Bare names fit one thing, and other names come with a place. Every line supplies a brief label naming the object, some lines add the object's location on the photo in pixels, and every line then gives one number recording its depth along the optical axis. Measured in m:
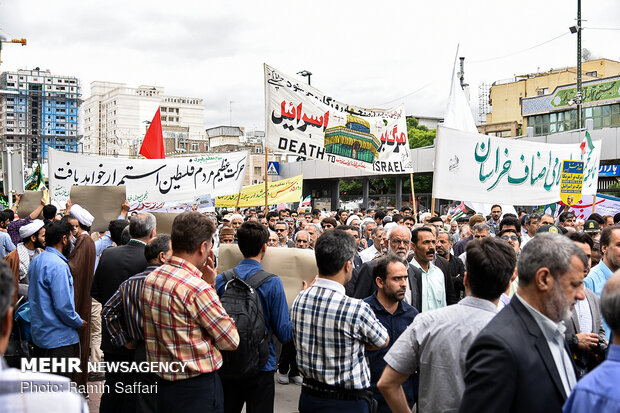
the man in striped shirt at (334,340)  3.26
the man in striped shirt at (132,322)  3.37
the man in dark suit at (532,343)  2.04
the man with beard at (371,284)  4.90
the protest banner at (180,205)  11.50
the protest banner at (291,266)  4.80
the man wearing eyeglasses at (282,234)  8.95
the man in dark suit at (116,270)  4.49
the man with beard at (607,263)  4.64
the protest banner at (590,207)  12.83
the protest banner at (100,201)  7.08
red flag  12.26
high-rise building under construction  159.50
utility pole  23.73
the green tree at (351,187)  51.75
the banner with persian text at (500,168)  9.88
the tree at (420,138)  55.94
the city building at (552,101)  43.81
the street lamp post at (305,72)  28.23
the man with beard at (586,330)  3.16
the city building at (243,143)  76.00
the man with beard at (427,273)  5.03
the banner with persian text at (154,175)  10.76
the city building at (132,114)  132.88
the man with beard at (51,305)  4.80
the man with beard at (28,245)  6.20
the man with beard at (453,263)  5.89
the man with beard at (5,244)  7.33
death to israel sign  10.63
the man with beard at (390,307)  3.91
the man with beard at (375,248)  7.25
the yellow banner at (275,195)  18.25
